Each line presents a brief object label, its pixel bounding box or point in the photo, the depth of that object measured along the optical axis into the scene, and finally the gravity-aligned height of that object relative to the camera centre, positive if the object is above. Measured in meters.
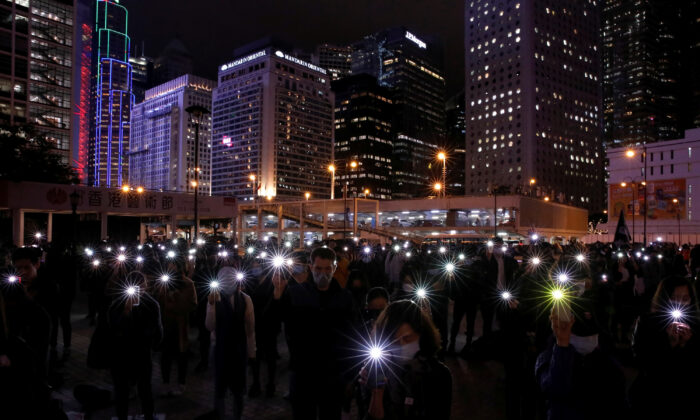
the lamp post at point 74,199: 22.94 +0.45
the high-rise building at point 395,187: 198.75 +10.65
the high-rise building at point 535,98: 141.88 +36.33
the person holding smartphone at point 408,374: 2.93 -1.01
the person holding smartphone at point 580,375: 3.12 -1.07
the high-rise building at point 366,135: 187.33 +30.68
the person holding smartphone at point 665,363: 3.10 -1.00
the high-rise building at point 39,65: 70.81 +22.05
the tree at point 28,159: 39.06 +4.23
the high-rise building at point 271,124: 164.00 +31.09
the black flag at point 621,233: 21.77 -0.87
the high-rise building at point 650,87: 180.25 +51.63
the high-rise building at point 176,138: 176.75 +27.51
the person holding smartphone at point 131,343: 5.33 -1.52
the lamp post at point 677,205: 65.00 +1.56
